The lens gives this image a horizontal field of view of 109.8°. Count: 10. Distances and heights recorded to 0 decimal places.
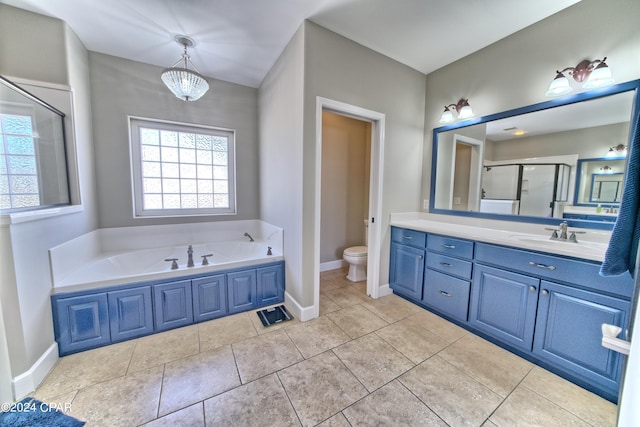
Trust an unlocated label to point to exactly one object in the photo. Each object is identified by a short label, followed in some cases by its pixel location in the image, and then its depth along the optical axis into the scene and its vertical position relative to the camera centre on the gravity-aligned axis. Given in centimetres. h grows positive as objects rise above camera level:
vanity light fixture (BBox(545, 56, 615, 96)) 161 +92
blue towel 76 -10
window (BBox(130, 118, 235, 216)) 276 +30
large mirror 167 +35
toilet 315 -96
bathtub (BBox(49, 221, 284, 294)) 187 -70
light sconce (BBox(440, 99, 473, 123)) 239 +94
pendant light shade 198 +100
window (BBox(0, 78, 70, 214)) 155 +28
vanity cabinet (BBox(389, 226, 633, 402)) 140 -78
